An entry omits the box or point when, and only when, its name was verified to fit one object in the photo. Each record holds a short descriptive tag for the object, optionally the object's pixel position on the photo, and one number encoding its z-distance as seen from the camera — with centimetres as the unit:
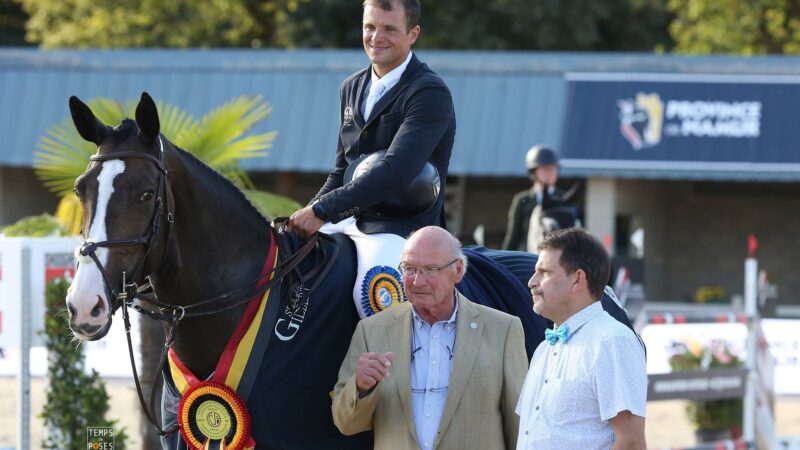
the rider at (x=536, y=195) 2048
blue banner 4162
